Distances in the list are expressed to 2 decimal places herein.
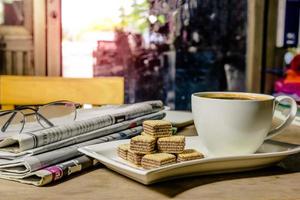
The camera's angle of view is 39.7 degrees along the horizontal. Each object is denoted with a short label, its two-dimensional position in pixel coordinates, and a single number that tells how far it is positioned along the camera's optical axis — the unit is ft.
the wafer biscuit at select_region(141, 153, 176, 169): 1.76
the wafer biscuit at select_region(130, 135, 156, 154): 1.87
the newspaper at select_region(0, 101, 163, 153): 1.89
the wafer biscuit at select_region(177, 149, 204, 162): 1.84
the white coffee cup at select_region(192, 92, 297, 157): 1.95
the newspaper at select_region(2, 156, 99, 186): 1.72
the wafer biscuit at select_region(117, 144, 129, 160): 1.98
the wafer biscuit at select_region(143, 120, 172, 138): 1.97
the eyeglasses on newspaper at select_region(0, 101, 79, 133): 2.27
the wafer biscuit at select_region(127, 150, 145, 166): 1.87
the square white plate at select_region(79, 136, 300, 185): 1.71
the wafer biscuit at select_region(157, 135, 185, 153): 1.89
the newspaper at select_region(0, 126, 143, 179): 1.76
